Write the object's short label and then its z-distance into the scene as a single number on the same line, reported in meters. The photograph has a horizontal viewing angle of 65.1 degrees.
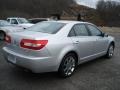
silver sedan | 2.15
